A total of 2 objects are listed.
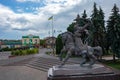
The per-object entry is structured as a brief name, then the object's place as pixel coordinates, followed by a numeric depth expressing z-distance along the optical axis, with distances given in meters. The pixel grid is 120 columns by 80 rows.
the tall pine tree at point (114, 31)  9.14
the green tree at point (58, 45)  15.54
